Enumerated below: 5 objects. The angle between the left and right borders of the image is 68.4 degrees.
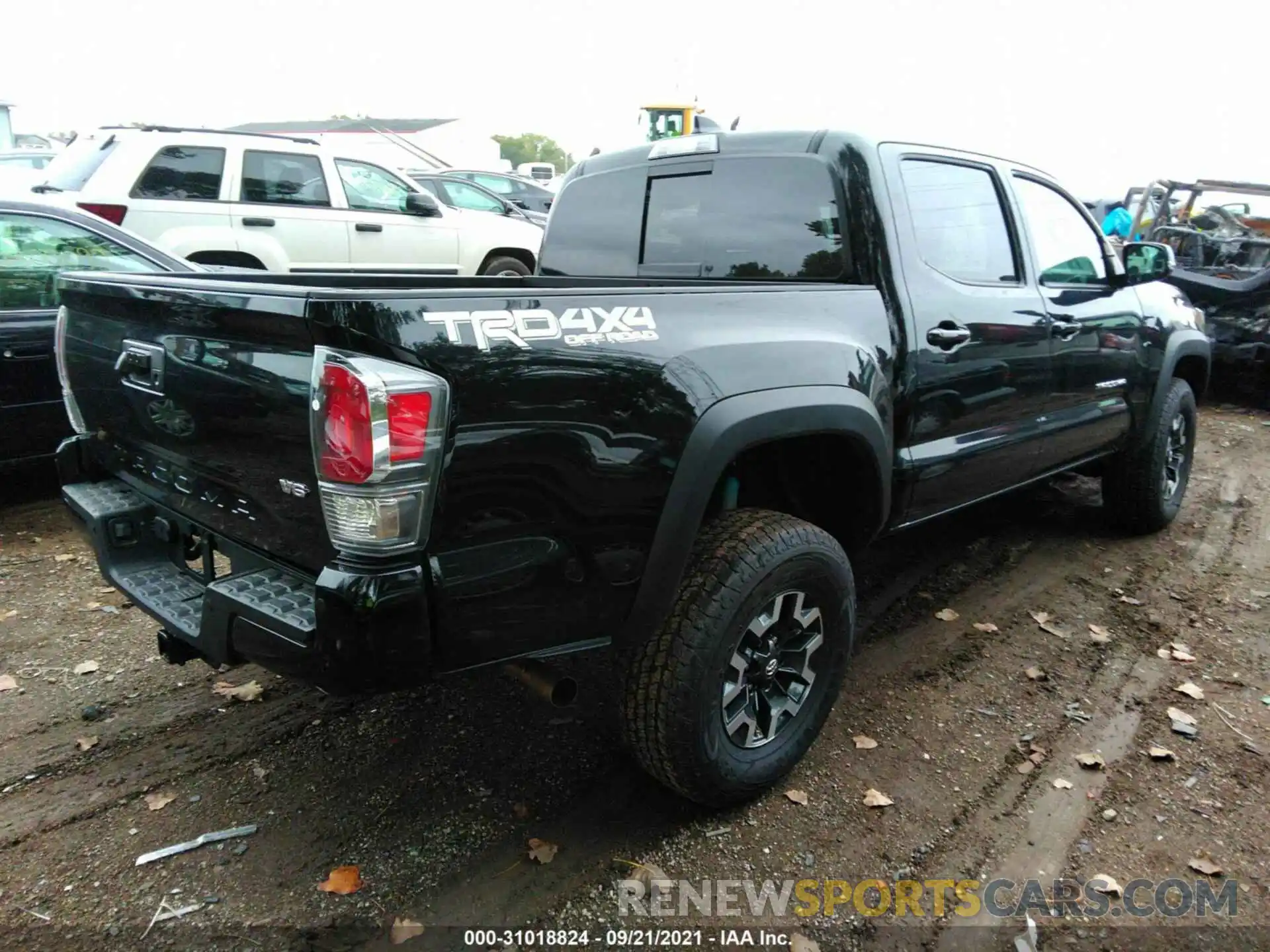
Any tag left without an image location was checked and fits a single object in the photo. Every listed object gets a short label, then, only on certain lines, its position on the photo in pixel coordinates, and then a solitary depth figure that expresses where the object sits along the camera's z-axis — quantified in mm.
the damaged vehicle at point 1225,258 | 8750
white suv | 7641
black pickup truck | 1979
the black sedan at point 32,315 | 4602
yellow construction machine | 19547
